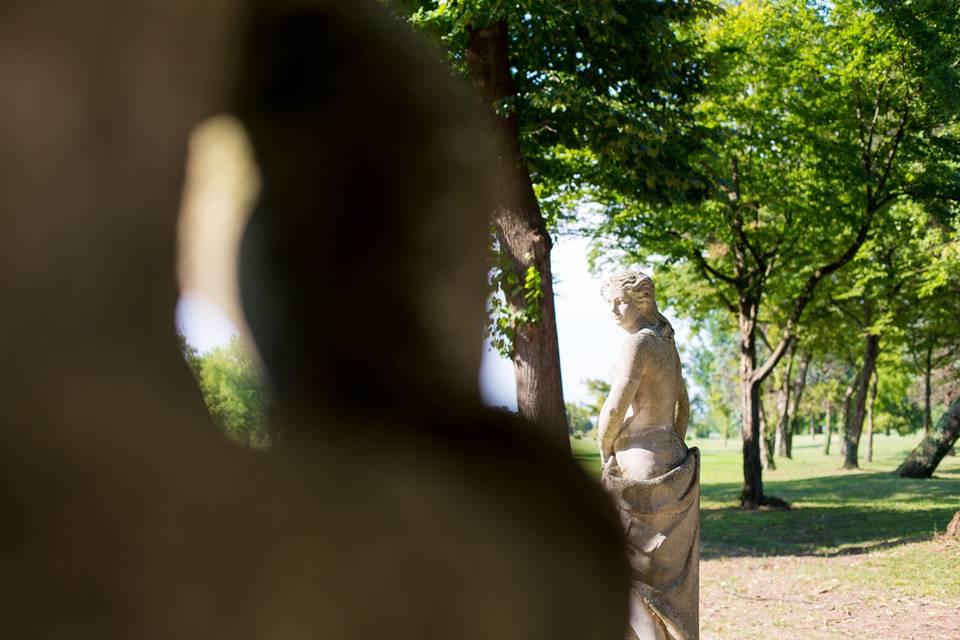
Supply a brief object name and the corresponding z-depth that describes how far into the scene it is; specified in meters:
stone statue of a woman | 4.19
